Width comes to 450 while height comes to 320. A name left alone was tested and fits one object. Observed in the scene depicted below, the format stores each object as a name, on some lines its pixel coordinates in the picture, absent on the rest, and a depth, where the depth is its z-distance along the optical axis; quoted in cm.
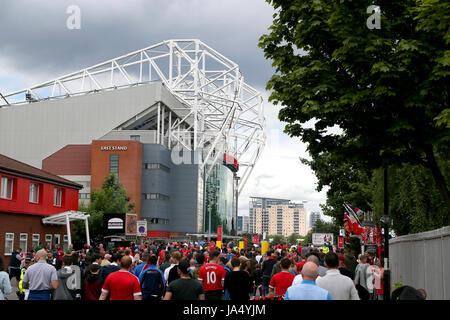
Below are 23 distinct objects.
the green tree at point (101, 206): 5084
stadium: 8169
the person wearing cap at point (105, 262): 1275
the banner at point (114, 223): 3759
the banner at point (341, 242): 4128
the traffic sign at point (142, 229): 3122
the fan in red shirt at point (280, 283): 1041
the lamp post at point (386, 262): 1316
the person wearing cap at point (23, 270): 1364
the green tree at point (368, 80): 1210
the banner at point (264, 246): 3091
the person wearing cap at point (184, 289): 836
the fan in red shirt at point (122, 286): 846
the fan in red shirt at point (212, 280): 1039
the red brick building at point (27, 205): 3338
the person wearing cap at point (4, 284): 959
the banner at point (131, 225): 3919
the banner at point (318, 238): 3410
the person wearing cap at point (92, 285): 1089
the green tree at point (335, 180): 3930
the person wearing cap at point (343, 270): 1260
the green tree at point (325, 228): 5619
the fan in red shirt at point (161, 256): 2081
